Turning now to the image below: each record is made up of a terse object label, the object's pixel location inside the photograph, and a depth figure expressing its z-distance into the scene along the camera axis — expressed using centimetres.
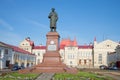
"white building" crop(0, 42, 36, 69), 3253
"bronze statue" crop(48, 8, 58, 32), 1689
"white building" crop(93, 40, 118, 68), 4995
